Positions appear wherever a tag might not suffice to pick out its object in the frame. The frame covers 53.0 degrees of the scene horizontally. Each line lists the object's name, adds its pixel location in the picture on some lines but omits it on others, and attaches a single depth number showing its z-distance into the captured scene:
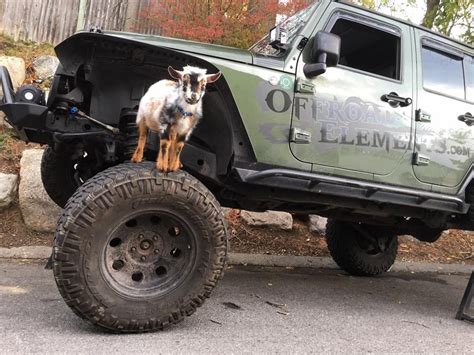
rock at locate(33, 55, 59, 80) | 7.51
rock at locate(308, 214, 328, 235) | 6.57
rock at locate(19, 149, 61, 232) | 5.40
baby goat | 2.89
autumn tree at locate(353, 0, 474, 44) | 7.96
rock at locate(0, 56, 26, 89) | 7.12
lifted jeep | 2.95
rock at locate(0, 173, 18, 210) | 5.49
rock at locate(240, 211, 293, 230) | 6.24
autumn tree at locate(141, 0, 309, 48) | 6.60
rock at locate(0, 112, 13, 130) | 6.63
